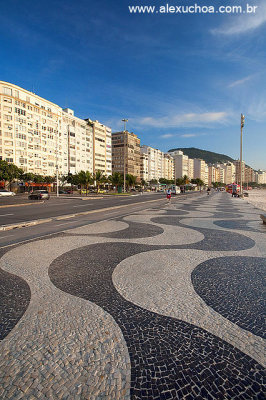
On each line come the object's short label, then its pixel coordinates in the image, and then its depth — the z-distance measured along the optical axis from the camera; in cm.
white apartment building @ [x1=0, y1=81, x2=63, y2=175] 6944
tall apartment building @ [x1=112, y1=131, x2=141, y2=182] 13650
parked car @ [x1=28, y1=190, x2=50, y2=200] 3209
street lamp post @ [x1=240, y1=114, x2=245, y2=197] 3515
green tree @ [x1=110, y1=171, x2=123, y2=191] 6032
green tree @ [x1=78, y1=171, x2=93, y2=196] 6331
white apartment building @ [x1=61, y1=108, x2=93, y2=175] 9471
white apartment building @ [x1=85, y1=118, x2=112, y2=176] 11275
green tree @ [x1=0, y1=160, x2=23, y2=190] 5741
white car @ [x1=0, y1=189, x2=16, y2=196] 4719
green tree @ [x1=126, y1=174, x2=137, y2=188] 7419
